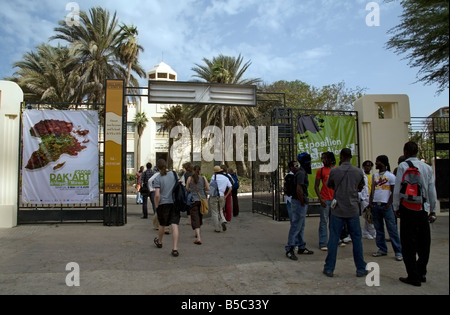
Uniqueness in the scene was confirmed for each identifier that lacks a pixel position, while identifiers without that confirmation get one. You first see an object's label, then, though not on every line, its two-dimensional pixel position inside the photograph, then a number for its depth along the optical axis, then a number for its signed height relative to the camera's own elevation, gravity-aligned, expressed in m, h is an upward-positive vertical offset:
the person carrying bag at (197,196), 7.77 -0.64
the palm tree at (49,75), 22.03 +6.45
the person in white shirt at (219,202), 8.96 -0.88
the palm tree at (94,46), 23.61 +8.90
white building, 38.94 +3.64
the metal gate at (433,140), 10.36 +0.85
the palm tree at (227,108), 29.48 +5.52
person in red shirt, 6.75 -0.57
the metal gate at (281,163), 10.69 +0.18
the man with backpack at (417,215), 4.66 -0.67
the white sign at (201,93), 10.26 +2.37
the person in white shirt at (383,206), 6.21 -0.72
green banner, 10.88 +1.08
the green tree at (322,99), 25.77 +5.43
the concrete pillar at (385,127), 10.72 +1.29
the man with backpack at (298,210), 6.15 -0.79
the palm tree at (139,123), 37.56 +5.23
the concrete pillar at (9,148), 9.54 +0.68
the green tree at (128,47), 24.66 +9.07
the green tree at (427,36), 6.69 +2.91
